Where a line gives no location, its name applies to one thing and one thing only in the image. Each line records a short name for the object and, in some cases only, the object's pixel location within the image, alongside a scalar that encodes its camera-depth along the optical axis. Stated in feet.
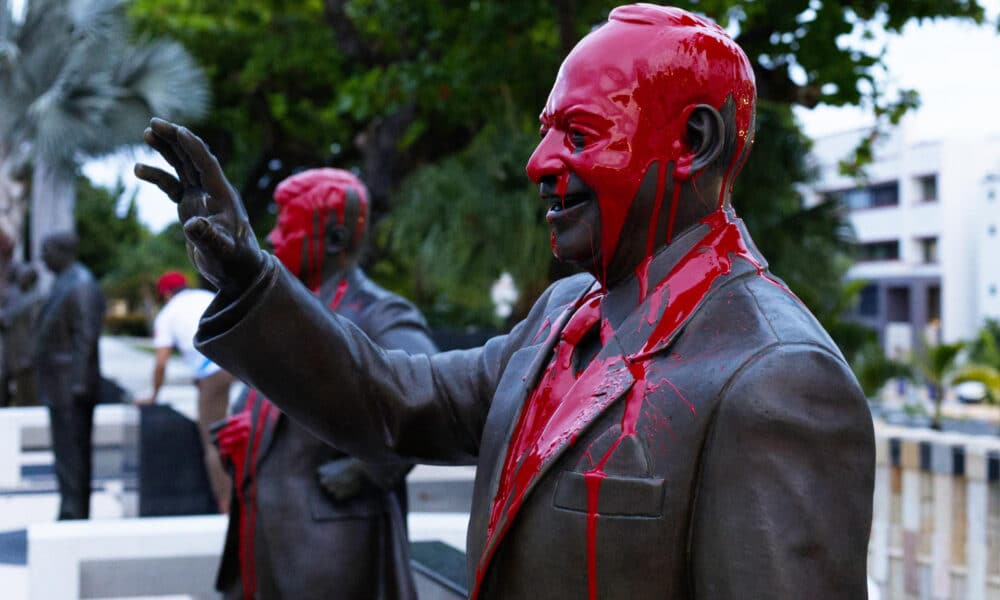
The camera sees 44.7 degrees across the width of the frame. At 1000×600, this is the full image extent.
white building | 161.58
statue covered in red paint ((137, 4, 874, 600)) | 4.60
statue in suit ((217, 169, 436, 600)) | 10.92
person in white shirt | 24.11
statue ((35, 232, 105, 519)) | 26.63
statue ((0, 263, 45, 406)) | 41.22
